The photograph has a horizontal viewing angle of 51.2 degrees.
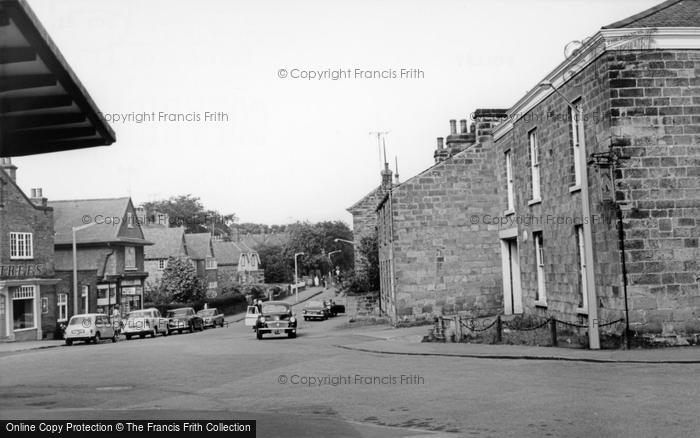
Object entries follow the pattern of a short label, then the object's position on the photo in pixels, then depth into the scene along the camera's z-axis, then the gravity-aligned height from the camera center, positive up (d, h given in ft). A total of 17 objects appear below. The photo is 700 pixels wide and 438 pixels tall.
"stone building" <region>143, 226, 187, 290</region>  253.44 +9.22
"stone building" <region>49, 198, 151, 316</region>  175.73 +7.27
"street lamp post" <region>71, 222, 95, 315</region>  128.44 -2.79
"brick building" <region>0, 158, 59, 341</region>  130.41 +2.78
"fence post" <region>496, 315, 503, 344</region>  70.23 -6.50
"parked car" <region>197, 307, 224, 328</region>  172.96 -10.53
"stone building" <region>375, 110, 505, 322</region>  100.22 +4.34
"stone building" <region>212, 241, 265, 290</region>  332.60 +4.20
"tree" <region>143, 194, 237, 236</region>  382.22 +33.78
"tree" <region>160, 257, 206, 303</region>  214.28 -2.21
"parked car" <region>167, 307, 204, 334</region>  147.13 -9.39
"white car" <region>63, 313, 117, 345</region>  116.06 -8.06
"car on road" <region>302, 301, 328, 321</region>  179.01 -10.18
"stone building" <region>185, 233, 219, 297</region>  281.13 +7.39
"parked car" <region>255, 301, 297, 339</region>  102.68 -7.33
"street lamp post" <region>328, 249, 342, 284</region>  383.20 +0.04
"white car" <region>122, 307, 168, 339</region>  130.72 -8.61
